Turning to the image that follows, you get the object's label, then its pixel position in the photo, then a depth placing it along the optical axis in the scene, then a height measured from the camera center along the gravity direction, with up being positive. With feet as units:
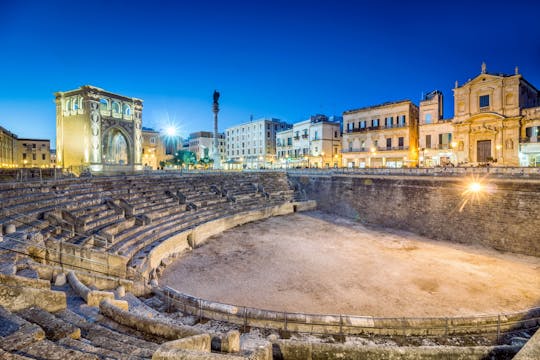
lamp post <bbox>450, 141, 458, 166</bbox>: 116.93 +9.99
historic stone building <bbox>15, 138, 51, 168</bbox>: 181.47 +15.64
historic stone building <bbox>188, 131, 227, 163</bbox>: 287.69 +32.95
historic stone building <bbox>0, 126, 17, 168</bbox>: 142.10 +15.15
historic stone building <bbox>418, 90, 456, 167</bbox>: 124.98 +17.79
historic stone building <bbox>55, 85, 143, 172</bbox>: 104.37 +18.64
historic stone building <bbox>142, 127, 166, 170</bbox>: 216.54 +21.08
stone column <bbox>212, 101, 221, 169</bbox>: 136.15 +12.79
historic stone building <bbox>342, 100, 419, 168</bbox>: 137.69 +19.31
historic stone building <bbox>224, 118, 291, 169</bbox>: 227.61 +25.84
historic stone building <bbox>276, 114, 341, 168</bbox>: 176.35 +19.30
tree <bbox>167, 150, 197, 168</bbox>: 199.28 +11.43
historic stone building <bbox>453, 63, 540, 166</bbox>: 101.24 +19.57
